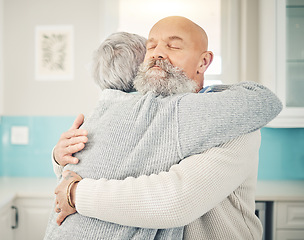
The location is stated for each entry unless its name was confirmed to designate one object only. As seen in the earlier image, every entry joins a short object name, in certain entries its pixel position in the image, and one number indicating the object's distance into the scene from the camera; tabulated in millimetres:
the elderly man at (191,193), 729
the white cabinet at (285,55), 2027
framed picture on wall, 2449
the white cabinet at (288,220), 1855
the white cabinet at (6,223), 1779
